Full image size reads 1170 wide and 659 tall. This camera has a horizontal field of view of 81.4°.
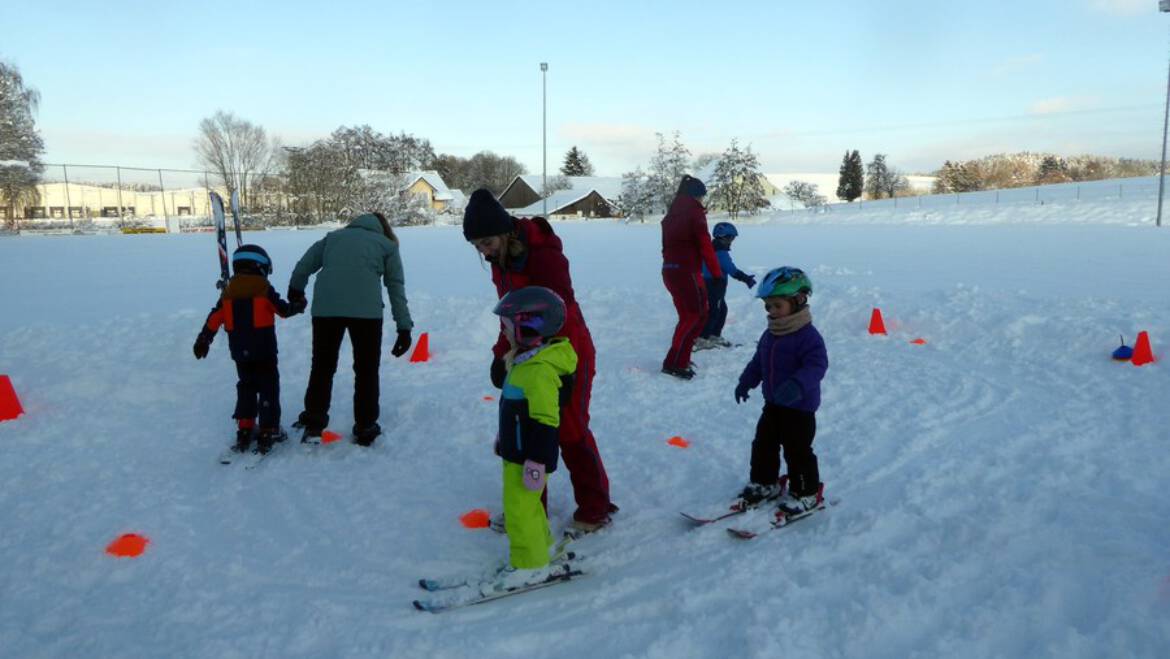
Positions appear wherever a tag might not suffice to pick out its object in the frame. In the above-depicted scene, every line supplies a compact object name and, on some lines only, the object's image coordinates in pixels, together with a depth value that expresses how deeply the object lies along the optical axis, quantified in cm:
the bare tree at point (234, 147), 5106
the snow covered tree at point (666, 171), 5762
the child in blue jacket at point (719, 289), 784
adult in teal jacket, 508
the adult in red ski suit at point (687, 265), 686
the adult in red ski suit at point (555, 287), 360
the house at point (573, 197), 7225
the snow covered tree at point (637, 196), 5741
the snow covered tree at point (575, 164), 9831
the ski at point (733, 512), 385
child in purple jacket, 364
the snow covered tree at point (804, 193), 6681
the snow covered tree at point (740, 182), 5195
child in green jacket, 314
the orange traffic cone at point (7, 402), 557
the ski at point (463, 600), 313
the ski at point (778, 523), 362
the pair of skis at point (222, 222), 687
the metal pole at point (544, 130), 3826
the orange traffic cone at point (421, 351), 778
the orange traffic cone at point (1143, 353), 653
